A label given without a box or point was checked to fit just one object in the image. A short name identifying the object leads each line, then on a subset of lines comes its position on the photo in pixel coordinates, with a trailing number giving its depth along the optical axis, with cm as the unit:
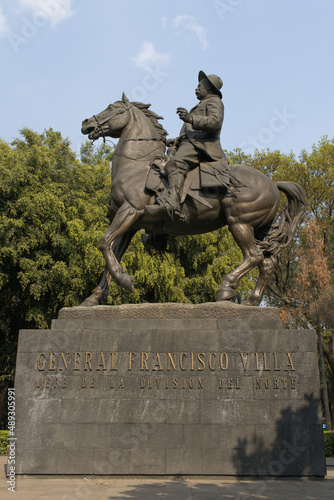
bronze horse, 855
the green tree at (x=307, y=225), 2384
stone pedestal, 714
